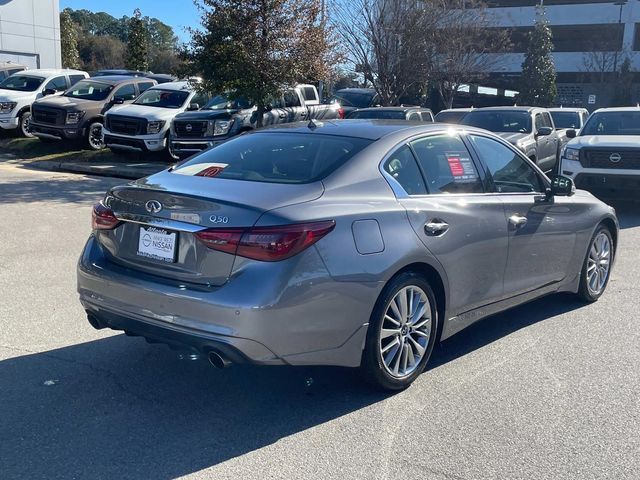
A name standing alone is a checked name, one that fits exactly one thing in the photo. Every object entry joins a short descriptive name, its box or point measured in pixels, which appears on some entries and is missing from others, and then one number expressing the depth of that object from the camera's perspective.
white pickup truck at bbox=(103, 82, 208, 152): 16.80
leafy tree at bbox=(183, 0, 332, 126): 15.29
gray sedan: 3.92
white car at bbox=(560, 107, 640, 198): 11.80
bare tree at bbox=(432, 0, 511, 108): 25.00
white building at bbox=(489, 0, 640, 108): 45.06
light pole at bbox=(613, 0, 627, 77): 43.38
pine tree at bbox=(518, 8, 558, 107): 41.75
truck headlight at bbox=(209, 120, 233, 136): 16.08
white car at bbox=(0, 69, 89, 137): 19.66
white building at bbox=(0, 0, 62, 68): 37.09
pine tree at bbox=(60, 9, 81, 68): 51.69
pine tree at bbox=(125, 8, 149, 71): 52.38
